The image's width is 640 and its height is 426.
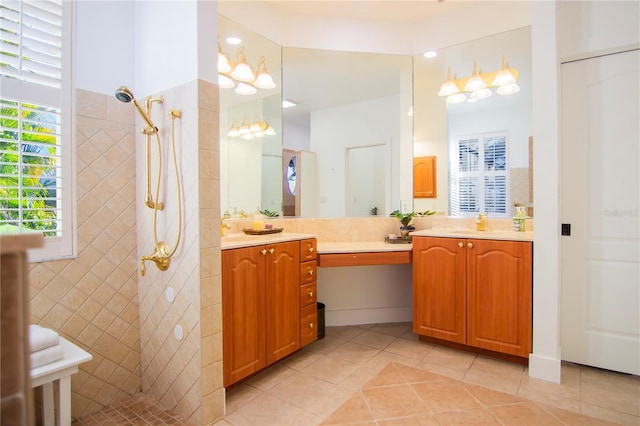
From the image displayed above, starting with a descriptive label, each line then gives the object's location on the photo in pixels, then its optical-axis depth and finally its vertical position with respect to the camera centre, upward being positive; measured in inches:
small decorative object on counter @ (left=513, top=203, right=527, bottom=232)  107.4 -3.1
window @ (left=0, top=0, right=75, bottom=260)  65.3 +18.8
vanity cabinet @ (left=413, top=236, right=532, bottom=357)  93.6 -24.1
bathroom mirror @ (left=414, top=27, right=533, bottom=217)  114.1 +35.5
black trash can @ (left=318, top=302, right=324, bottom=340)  115.3 -37.6
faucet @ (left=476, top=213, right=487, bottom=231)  115.2 -4.0
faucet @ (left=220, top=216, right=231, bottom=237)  98.3 -3.8
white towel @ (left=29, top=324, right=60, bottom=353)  56.5 -21.3
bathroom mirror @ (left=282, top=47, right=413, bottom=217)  130.3 +30.4
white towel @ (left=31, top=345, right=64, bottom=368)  56.2 -24.0
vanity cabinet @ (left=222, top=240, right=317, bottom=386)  77.7 -23.7
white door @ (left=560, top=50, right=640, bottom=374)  87.8 -0.1
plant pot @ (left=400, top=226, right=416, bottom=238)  124.6 -6.7
